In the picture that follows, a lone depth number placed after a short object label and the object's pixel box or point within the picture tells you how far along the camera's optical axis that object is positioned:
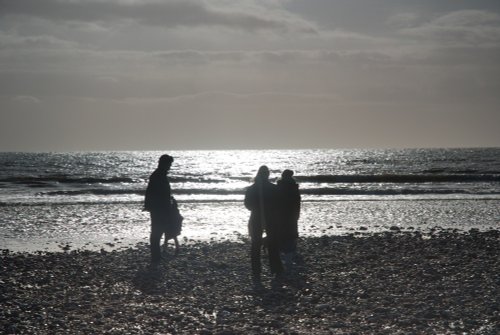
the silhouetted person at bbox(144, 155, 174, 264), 15.08
